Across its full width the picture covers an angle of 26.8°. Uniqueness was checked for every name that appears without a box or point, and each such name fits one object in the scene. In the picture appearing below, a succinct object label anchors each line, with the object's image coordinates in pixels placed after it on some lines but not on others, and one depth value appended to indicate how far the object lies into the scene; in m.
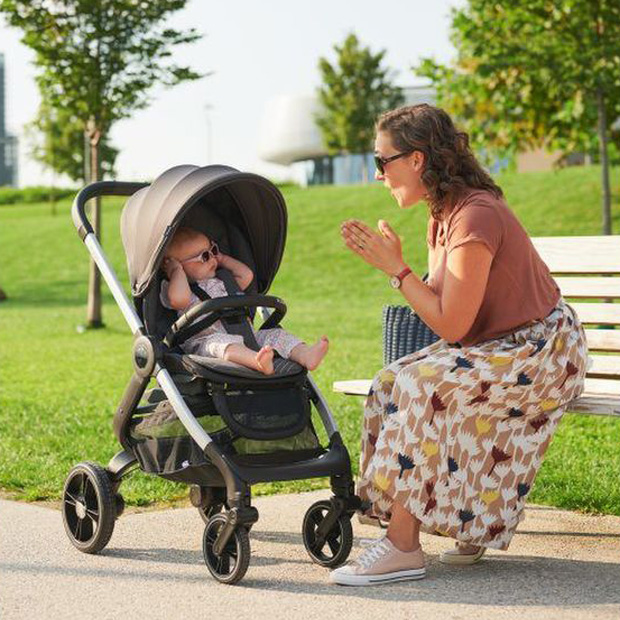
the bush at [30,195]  58.11
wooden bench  5.66
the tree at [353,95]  54.28
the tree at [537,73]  17.47
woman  4.31
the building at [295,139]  80.12
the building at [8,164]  163.25
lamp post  81.94
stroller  4.38
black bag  5.41
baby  4.54
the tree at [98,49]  17.39
